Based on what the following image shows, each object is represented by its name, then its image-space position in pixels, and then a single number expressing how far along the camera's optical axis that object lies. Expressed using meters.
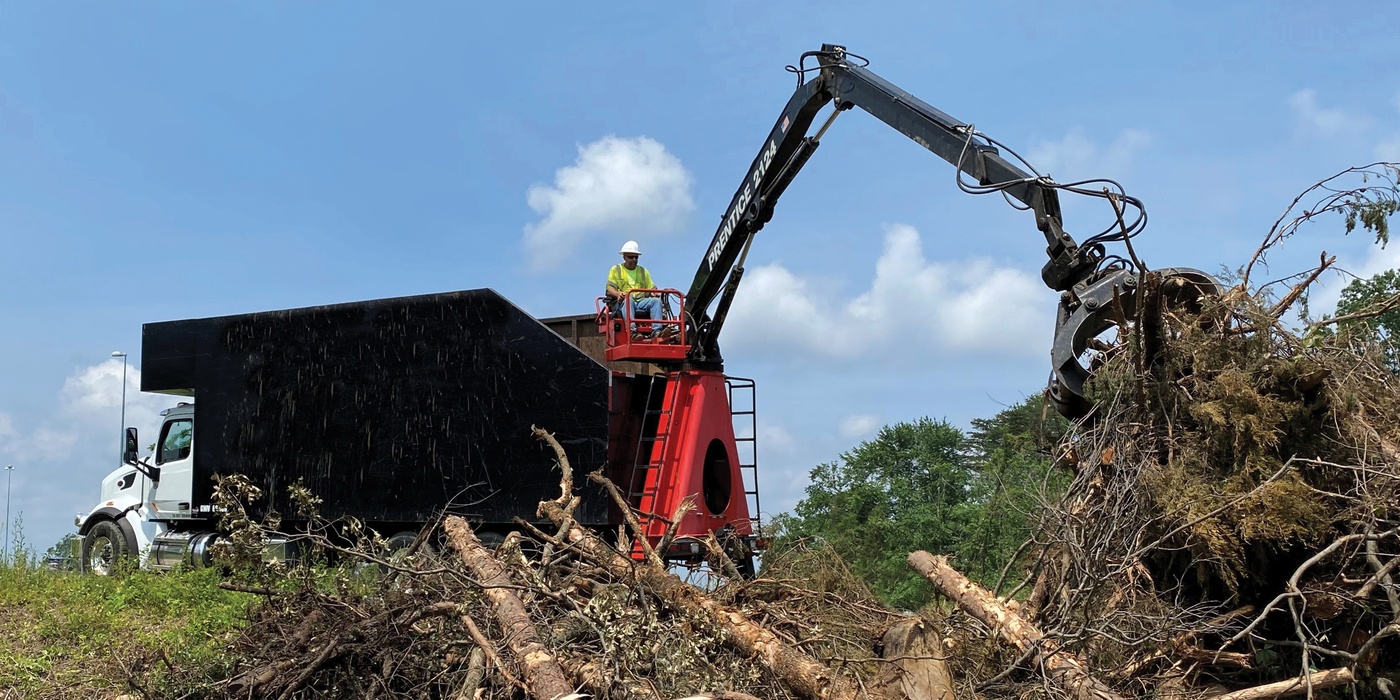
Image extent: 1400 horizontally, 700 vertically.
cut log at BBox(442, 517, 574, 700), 5.36
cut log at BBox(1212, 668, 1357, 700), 5.68
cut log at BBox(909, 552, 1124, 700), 5.33
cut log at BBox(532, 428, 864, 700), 5.18
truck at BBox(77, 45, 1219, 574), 10.70
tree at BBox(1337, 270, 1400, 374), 6.79
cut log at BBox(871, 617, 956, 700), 5.15
